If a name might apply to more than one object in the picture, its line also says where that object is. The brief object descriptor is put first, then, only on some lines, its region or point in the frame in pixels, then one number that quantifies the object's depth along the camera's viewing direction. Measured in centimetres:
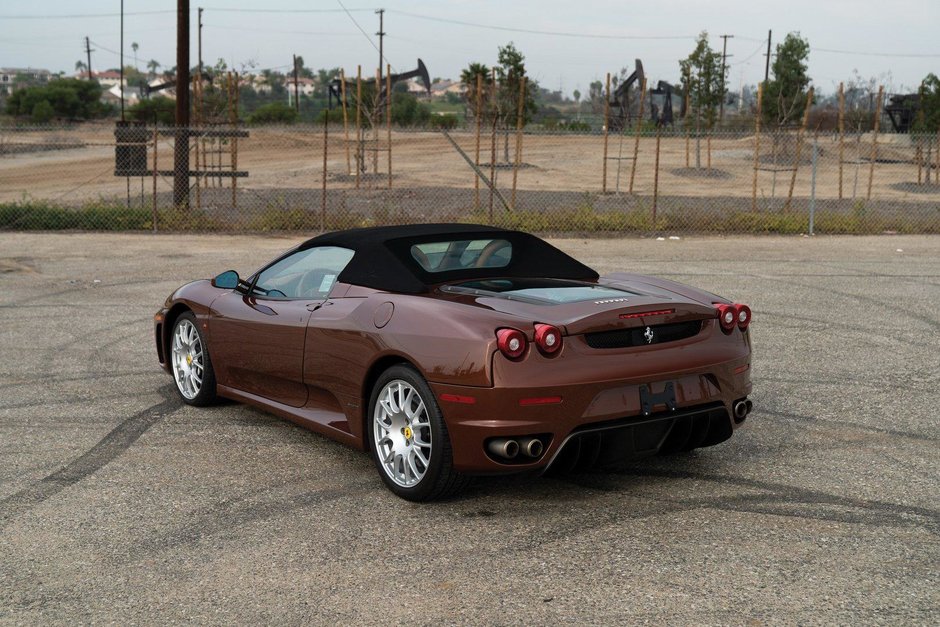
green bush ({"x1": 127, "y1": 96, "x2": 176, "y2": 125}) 5950
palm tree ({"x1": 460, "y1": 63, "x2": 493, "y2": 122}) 3470
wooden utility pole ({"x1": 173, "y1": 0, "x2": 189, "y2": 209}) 2182
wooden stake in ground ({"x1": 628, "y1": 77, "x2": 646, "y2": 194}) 2004
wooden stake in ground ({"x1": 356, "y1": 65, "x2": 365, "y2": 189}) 2400
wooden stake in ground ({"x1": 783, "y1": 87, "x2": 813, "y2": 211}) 2134
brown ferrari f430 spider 478
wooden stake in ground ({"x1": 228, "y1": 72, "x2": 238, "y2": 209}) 2283
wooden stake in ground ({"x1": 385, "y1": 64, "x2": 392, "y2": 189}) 2276
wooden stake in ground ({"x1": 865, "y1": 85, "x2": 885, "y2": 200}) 2358
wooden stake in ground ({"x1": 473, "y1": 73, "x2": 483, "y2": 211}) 2019
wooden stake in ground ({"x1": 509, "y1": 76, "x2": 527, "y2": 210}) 2115
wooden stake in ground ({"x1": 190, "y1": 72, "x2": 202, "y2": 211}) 2502
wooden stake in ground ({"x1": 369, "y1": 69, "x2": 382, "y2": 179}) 2697
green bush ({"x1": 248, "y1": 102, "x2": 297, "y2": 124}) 6562
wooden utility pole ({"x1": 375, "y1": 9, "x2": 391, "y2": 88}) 7656
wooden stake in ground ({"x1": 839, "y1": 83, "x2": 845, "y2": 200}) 2165
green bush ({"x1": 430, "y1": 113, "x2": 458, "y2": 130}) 5585
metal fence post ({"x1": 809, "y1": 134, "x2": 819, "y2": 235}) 1928
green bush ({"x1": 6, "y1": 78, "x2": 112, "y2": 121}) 6875
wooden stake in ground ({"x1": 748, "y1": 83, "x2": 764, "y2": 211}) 1881
